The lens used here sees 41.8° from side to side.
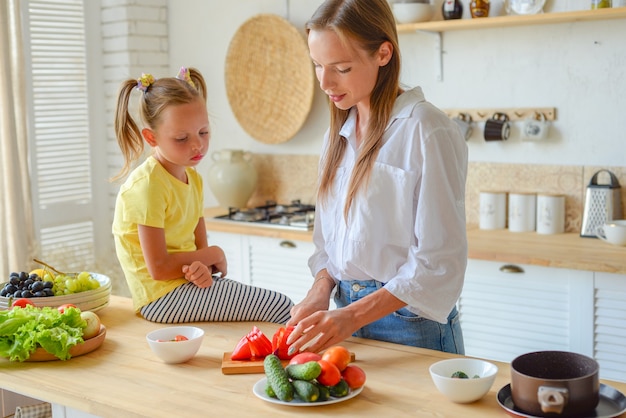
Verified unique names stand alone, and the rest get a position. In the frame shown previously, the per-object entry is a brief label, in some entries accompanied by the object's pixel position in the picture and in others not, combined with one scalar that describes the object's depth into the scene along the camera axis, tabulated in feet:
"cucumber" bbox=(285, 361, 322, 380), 5.58
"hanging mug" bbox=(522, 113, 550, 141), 12.60
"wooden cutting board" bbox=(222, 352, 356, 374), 6.21
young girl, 7.62
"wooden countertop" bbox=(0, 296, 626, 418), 5.49
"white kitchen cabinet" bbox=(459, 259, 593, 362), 10.88
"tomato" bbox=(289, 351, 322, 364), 5.89
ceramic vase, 15.20
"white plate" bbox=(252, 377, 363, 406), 5.50
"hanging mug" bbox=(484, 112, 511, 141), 12.96
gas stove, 13.66
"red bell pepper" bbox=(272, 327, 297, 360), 6.44
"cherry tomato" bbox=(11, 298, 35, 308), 7.40
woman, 6.48
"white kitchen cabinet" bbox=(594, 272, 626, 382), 10.54
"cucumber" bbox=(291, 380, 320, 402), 5.49
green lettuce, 6.59
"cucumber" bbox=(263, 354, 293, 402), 5.52
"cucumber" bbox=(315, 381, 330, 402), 5.57
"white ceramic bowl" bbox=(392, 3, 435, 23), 13.01
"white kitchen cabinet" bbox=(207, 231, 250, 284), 14.23
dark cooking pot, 4.98
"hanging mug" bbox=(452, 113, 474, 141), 13.26
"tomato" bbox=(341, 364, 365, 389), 5.73
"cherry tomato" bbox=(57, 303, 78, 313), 7.05
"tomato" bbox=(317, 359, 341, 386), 5.60
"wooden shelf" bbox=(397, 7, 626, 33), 11.34
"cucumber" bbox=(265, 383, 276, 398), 5.62
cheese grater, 11.93
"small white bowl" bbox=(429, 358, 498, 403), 5.42
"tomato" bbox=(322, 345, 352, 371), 5.78
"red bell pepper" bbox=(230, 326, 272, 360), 6.38
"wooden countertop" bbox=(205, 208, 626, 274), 10.64
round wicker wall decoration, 15.01
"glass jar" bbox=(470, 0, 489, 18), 12.54
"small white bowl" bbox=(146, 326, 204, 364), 6.40
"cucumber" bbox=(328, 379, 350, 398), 5.60
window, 15.38
